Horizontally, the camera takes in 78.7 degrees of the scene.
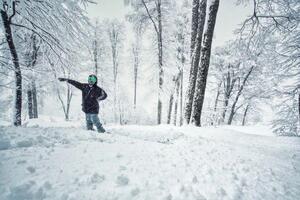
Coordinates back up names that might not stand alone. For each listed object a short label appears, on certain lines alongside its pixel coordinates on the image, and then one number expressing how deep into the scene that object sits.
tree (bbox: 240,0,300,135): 6.62
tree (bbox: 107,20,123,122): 21.58
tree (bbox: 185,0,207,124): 6.61
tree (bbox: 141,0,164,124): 12.18
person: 5.57
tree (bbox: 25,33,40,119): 12.76
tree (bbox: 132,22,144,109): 22.64
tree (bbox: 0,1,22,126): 5.02
